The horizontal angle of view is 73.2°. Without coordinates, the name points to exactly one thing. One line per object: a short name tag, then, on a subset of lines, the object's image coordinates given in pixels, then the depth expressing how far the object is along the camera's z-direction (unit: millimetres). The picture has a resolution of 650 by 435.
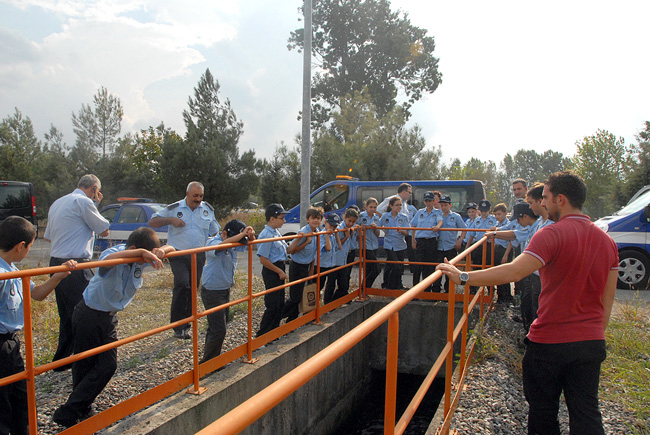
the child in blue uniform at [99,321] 2934
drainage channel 5789
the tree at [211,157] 20047
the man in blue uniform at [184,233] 4797
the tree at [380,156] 20047
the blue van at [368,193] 10492
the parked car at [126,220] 11391
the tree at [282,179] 21000
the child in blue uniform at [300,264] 5262
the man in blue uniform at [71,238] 3990
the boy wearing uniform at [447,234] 6848
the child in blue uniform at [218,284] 4141
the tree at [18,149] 26672
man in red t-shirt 2293
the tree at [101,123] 35562
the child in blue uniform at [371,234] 6617
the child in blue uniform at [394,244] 6805
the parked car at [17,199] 13203
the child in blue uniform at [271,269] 4770
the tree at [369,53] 32344
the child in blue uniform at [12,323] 2457
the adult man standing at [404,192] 7573
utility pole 9305
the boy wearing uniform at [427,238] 6867
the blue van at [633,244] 7945
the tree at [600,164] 29658
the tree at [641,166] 20812
